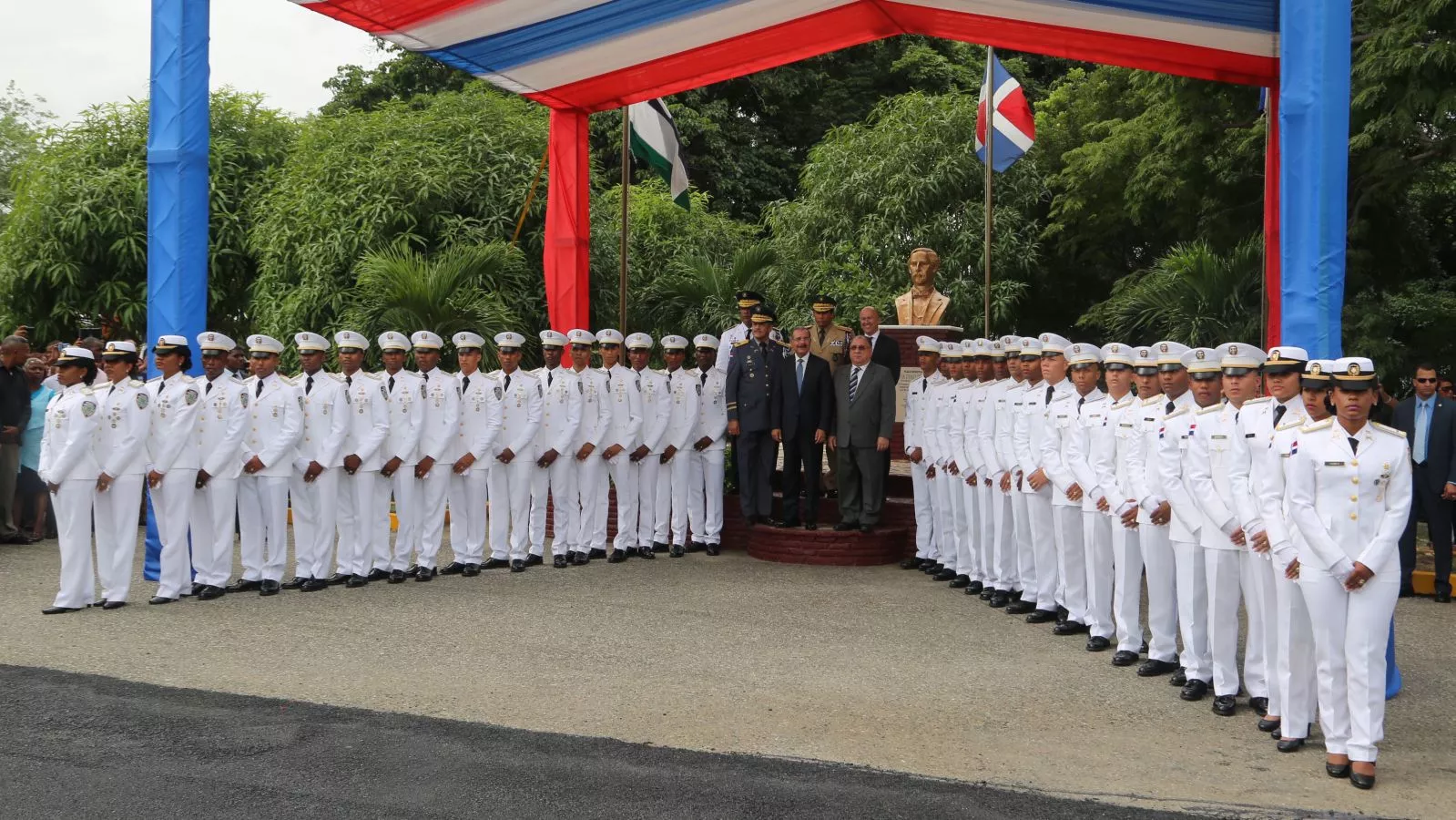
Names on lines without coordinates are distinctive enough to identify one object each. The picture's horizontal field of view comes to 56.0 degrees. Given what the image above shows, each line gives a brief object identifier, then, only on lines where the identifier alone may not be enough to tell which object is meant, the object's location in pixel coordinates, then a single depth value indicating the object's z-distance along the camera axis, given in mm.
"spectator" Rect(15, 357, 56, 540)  12086
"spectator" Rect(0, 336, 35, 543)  11781
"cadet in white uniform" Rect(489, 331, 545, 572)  10539
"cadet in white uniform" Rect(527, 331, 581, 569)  10828
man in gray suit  10688
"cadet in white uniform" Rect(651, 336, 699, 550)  11508
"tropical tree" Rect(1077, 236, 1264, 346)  13797
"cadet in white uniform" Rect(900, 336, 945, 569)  10547
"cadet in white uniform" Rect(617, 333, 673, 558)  11359
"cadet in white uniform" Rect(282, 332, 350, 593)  9562
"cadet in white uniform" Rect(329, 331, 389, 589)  9734
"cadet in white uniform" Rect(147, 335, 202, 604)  8812
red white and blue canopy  9891
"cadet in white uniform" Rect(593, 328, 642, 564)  11234
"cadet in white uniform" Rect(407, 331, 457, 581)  10109
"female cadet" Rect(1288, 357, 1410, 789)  5309
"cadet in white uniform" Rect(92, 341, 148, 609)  8578
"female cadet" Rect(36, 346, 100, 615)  8406
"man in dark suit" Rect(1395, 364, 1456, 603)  9688
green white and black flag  13781
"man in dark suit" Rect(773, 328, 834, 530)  11047
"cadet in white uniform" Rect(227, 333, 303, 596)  9328
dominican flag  14914
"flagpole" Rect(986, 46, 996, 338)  14797
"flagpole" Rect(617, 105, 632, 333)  13334
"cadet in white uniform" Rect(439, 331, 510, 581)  10305
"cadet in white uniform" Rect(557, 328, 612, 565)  11047
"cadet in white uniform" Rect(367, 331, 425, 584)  9938
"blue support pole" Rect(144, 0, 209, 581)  9430
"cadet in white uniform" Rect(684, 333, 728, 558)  11648
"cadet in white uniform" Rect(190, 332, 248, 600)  9047
